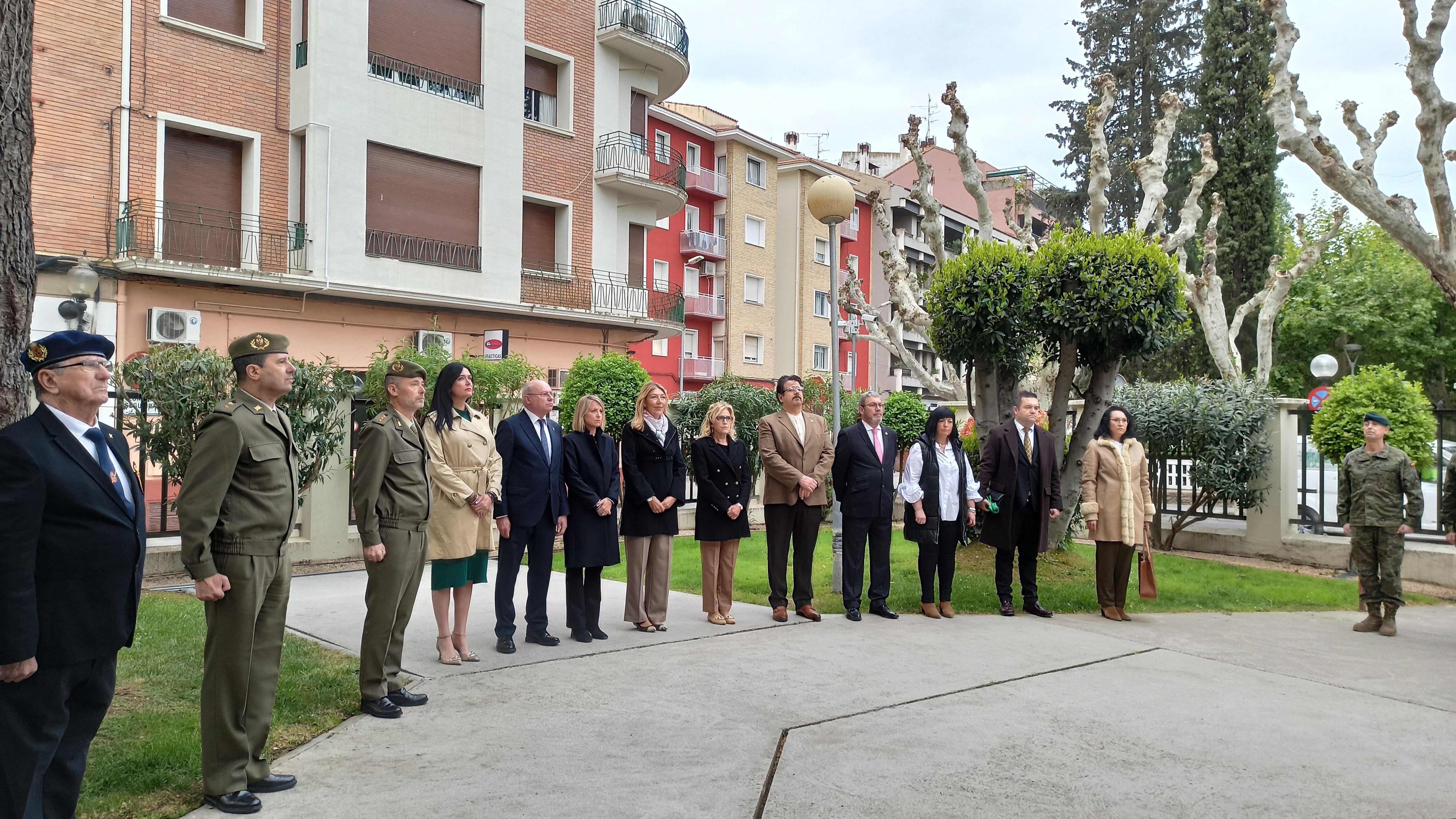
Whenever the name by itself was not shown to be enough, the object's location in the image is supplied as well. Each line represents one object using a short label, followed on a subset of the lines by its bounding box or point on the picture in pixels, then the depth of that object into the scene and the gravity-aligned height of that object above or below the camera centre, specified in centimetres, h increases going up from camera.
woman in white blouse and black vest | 898 -63
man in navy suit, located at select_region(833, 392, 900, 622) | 882 -58
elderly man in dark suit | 326 -54
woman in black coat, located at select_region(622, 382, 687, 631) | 796 -67
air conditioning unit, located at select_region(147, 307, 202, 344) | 1725 +165
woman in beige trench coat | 656 -50
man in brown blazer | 865 -55
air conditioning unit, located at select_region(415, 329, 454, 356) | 1631 +169
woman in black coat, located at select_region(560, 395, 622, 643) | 757 -76
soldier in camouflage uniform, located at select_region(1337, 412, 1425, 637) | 884 -73
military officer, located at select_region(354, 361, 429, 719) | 551 -59
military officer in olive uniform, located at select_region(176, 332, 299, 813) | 414 -59
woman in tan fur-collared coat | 902 -68
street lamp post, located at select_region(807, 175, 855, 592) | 973 +222
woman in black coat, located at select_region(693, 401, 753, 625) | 832 -64
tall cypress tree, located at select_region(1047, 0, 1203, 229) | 3422 +1292
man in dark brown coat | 912 -57
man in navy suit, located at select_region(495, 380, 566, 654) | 734 -59
